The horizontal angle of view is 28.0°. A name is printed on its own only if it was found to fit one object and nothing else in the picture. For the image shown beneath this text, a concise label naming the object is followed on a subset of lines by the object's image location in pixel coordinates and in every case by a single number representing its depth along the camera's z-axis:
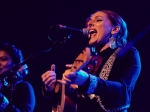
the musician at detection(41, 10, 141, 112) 2.27
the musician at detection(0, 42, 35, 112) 4.07
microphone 2.71
